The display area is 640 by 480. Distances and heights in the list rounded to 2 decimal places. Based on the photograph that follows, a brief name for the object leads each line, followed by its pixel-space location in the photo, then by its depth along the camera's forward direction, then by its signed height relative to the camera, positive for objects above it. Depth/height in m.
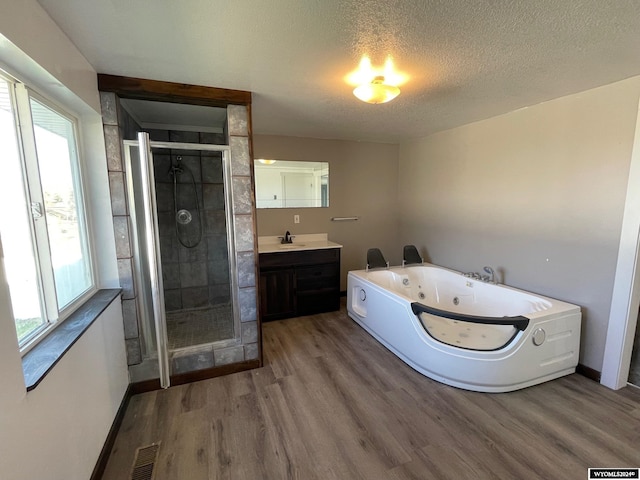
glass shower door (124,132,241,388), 1.79 -0.42
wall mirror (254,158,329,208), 3.75 +0.27
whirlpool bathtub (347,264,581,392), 2.13 -1.09
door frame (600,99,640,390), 1.97 -0.65
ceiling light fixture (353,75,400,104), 1.88 +0.72
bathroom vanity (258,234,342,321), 3.43 -0.89
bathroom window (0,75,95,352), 1.23 -0.03
